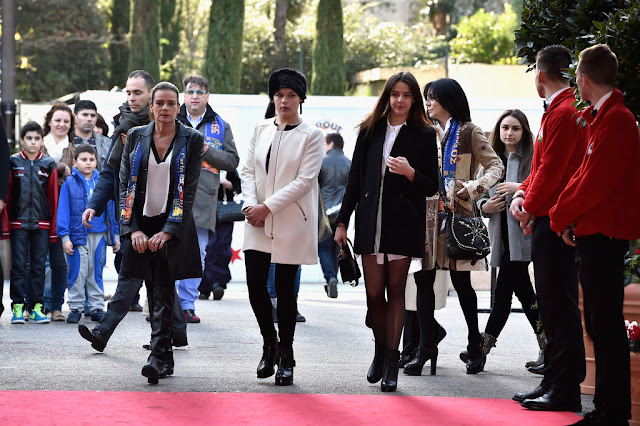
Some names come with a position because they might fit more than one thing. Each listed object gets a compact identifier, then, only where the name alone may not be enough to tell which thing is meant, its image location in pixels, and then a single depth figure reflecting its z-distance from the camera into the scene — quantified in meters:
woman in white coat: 12.92
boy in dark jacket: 19.02
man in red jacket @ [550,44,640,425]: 10.07
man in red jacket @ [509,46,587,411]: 11.29
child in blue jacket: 19.47
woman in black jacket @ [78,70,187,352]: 14.52
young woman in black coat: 12.55
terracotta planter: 11.05
